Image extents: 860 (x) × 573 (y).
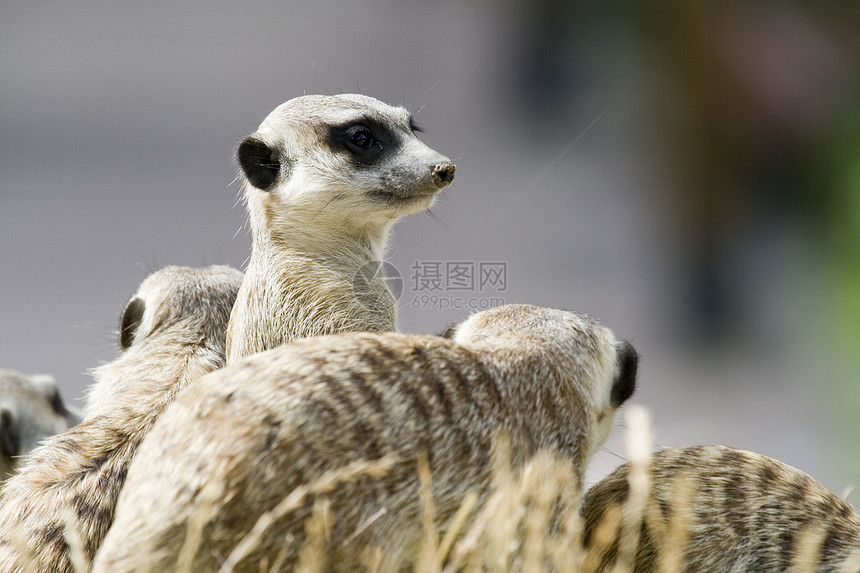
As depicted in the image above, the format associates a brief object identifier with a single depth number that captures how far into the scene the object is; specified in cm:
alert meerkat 482
